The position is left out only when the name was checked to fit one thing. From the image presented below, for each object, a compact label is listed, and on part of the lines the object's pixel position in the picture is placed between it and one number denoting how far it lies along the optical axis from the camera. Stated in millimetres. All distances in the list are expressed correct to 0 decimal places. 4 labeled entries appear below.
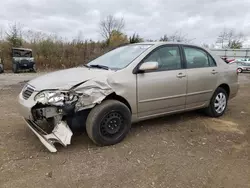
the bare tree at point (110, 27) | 28873
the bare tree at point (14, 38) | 16631
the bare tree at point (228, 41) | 35195
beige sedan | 2571
